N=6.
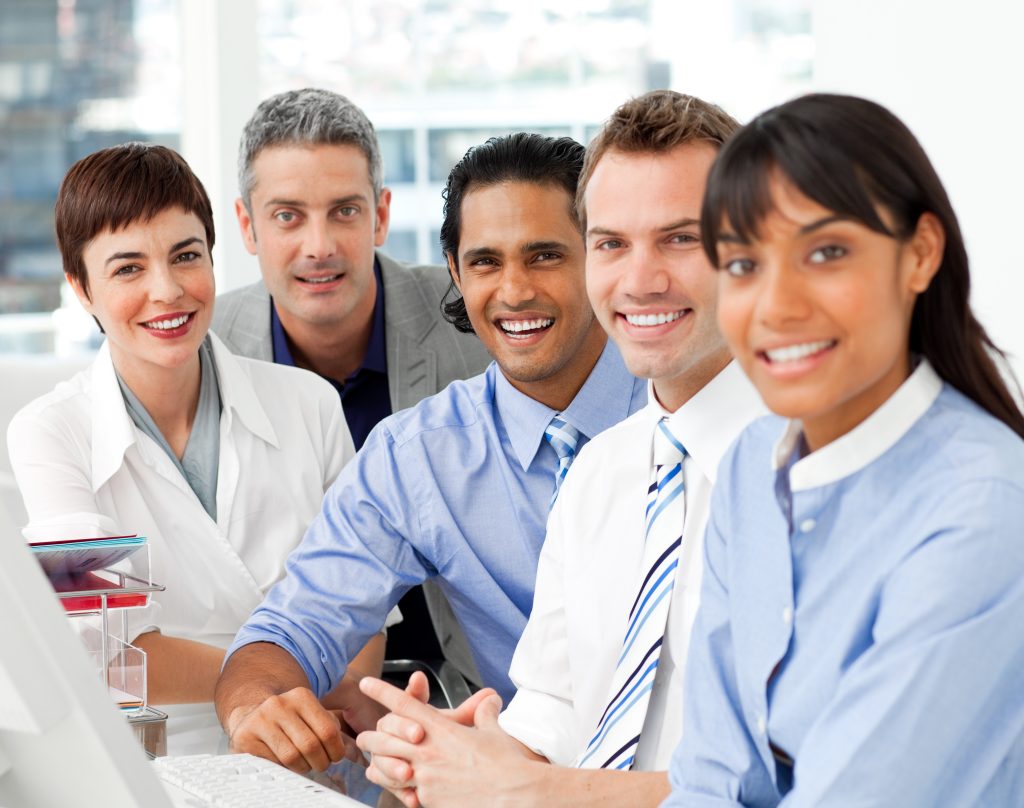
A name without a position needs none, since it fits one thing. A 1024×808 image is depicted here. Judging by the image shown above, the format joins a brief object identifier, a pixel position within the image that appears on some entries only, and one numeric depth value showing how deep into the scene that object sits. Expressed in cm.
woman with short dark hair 195
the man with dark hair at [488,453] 189
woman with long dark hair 132
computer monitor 104
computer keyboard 151
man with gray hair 234
